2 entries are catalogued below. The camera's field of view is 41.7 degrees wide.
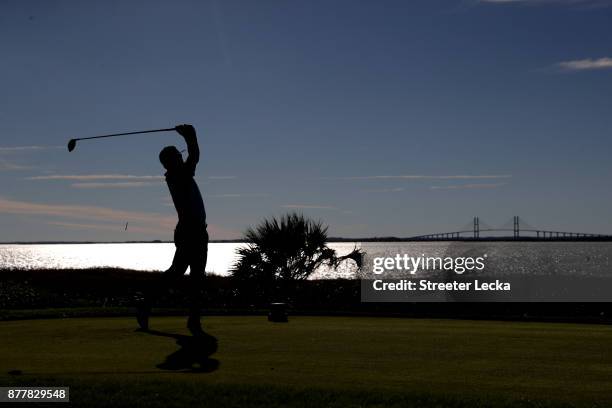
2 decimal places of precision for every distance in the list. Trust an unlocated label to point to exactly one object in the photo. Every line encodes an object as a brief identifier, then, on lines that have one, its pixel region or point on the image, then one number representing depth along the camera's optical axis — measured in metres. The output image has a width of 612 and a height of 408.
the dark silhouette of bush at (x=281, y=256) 36.59
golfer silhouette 16.08
